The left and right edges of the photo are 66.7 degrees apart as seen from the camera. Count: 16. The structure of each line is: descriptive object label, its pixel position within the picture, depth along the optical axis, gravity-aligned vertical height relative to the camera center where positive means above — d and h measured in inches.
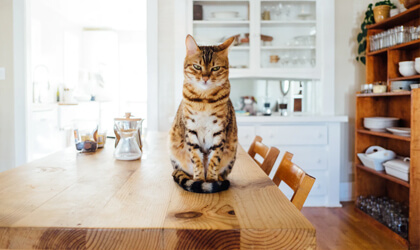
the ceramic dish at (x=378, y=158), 103.9 -14.8
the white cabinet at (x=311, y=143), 118.8 -11.4
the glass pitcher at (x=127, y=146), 51.6 -5.6
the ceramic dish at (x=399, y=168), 90.7 -16.5
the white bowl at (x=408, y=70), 96.3 +12.8
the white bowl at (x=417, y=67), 91.2 +13.1
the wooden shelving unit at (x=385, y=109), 103.2 +1.3
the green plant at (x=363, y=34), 119.3 +30.5
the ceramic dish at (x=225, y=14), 128.3 +39.7
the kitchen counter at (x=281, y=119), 117.1 -2.3
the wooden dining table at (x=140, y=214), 23.2 -8.4
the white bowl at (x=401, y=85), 99.0 +8.6
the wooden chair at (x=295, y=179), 37.1 -8.6
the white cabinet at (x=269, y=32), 126.5 +32.8
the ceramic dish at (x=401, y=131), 93.5 -5.5
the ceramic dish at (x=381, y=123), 106.7 -3.5
